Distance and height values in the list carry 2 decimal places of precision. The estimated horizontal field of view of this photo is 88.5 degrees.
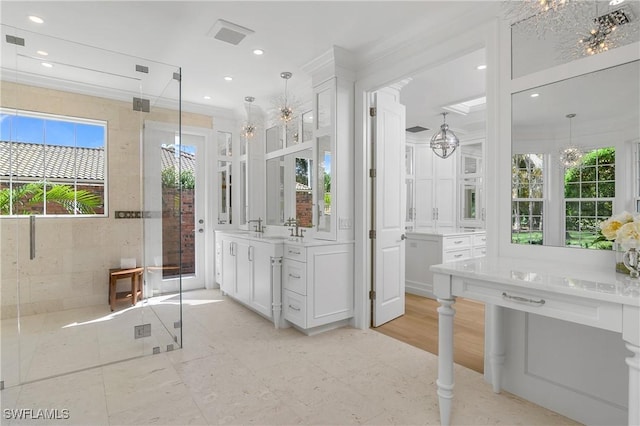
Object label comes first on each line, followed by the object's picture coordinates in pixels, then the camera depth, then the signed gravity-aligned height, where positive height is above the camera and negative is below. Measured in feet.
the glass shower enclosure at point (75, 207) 8.55 +0.12
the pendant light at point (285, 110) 11.71 +3.59
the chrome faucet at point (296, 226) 12.90 -0.63
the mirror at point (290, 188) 12.63 +0.94
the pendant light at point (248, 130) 13.87 +3.45
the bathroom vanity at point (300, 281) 10.14 -2.34
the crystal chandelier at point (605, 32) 5.57 +3.14
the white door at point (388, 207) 11.05 +0.11
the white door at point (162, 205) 10.54 +0.19
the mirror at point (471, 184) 18.38 +1.53
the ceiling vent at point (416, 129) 17.86 +4.54
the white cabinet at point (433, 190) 19.24 +1.23
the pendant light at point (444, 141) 15.07 +3.20
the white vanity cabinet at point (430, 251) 14.56 -1.88
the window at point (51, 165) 8.67 +1.49
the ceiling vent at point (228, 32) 8.70 +4.93
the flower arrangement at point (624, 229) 4.78 -0.29
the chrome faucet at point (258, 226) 15.31 -0.71
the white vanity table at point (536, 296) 4.08 -1.27
